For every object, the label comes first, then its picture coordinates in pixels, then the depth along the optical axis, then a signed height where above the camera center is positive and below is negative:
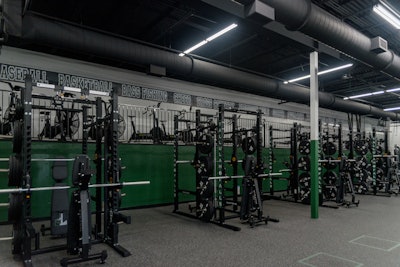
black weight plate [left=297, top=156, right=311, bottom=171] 8.05 -0.60
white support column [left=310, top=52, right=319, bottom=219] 6.10 +0.12
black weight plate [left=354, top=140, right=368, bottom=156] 10.21 -0.17
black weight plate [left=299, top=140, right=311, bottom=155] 8.15 -0.14
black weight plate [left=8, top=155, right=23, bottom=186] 3.67 -0.39
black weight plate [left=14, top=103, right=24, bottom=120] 3.77 +0.41
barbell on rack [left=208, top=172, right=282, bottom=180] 5.30 -0.67
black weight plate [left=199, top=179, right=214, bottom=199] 5.58 -0.92
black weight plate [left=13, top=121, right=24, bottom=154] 3.79 +0.07
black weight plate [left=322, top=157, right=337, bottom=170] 8.13 -0.65
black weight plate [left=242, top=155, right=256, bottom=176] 5.81 -0.47
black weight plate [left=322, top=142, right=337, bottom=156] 8.53 -0.17
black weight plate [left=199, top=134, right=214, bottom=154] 5.65 -0.02
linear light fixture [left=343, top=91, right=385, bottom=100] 12.45 +2.19
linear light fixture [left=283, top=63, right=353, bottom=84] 8.66 +2.28
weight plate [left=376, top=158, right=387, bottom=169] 10.61 -0.77
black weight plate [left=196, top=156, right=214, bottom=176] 5.67 -0.48
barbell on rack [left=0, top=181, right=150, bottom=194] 3.35 -0.58
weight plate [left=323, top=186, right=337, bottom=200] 8.19 -1.47
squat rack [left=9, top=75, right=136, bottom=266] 3.58 -0.60
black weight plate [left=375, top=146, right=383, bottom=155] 11.75 -0.32
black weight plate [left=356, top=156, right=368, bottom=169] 9.82 -0.68
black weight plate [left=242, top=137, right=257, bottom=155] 6.38 -0.06
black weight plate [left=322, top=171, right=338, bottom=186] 8.20 -1.05
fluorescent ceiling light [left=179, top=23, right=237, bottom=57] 6.22 +2.46
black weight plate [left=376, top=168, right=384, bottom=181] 10.62 -1.19
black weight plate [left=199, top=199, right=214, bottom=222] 5.60 -1.36
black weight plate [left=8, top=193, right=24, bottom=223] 3.59 -0.82
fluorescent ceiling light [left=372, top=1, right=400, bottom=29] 5.08 +2.39
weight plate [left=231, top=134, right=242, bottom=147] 8.45 +0.06
